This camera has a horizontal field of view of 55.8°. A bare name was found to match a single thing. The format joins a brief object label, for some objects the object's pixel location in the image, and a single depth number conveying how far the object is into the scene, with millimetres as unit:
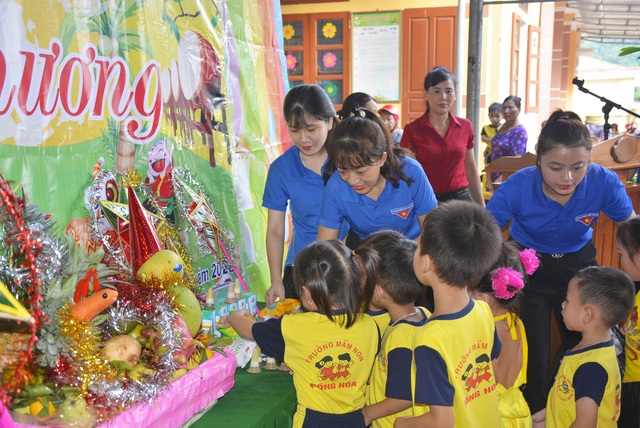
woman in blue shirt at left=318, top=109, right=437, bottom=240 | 2104
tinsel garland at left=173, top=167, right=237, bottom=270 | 2309
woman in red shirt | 3449
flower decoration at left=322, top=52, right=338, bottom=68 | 7898
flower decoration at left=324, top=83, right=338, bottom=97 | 8039
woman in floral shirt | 5508
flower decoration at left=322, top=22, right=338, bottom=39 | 7777
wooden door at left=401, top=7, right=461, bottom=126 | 7324
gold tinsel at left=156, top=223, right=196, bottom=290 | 2037
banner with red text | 1744
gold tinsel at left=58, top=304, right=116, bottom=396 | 1321
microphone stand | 3109
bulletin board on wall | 7582
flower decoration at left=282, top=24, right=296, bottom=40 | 7926
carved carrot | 1380
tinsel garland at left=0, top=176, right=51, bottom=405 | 903
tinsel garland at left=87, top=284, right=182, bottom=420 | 1334
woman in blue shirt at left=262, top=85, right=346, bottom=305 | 2207
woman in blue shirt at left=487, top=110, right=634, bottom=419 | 2295
